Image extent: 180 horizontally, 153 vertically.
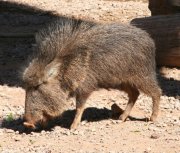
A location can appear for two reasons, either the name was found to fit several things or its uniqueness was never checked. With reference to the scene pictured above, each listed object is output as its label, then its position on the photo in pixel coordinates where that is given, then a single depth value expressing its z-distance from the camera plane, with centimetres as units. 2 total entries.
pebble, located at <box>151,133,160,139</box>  1249
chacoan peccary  1322
